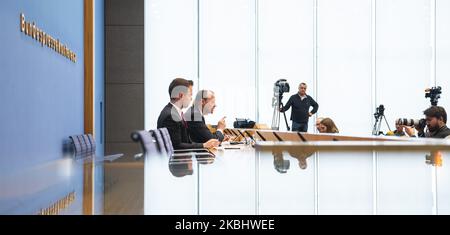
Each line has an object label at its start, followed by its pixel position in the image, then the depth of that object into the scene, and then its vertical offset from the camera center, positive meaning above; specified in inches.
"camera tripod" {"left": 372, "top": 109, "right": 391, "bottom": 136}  397.4 -9.8
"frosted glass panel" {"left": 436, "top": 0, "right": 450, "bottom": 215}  436.8 +38.7
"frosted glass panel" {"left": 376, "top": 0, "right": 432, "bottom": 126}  435.5 +32.0
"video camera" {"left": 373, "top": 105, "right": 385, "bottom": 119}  394.3 -2.4
